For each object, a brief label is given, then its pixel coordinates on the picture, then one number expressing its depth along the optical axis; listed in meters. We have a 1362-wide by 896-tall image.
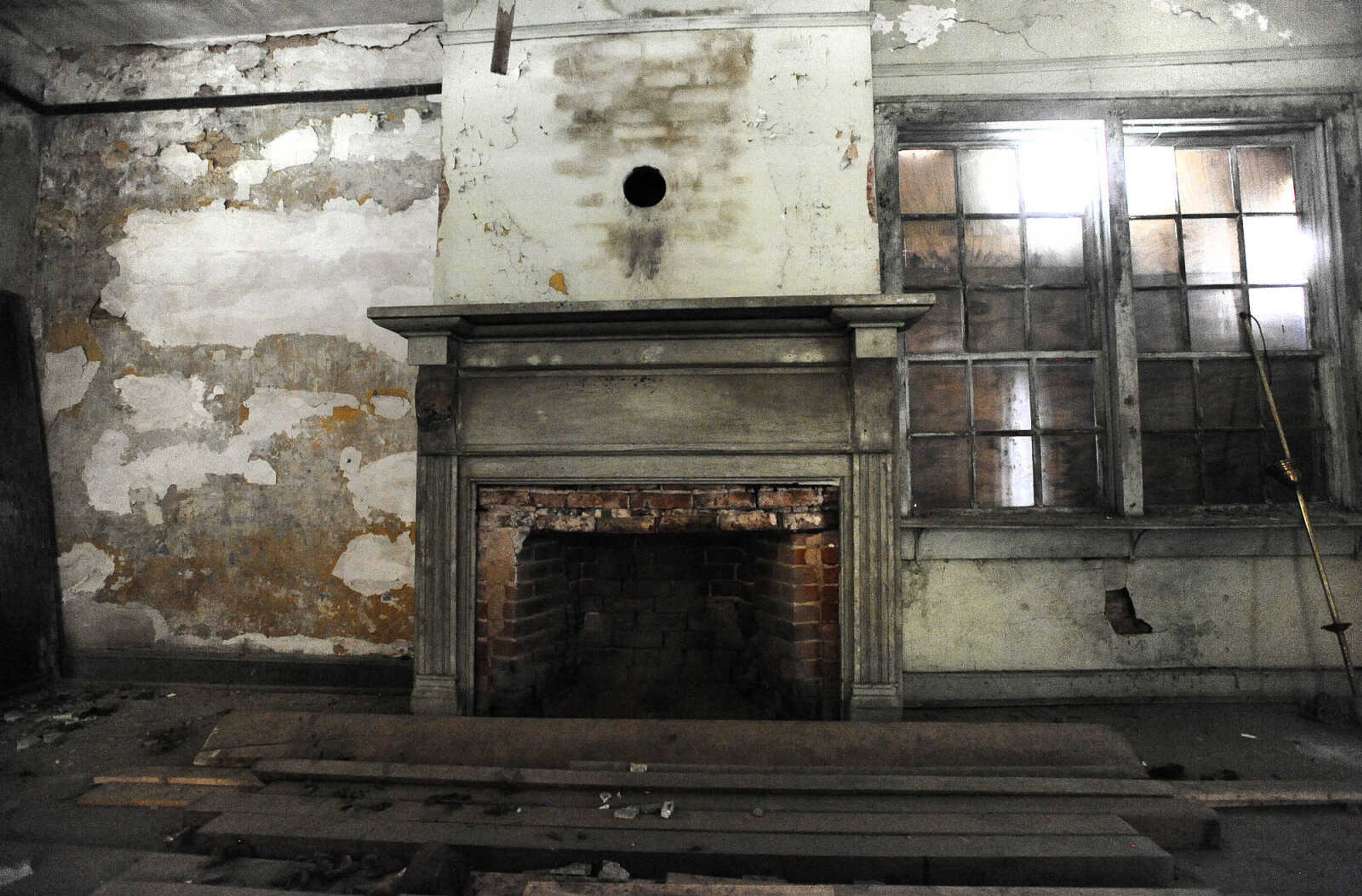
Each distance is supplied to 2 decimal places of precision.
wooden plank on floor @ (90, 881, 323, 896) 1.62
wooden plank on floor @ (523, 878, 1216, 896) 1.58
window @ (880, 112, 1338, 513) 2.95
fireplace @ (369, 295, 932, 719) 2.39
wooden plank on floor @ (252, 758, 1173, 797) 1.99
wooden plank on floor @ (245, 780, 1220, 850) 1.90
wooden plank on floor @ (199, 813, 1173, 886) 1.70
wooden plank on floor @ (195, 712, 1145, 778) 2.13
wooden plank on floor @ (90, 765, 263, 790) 2.21
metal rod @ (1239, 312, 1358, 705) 2.56
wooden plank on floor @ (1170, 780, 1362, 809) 2.08
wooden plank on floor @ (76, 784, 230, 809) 2.16
